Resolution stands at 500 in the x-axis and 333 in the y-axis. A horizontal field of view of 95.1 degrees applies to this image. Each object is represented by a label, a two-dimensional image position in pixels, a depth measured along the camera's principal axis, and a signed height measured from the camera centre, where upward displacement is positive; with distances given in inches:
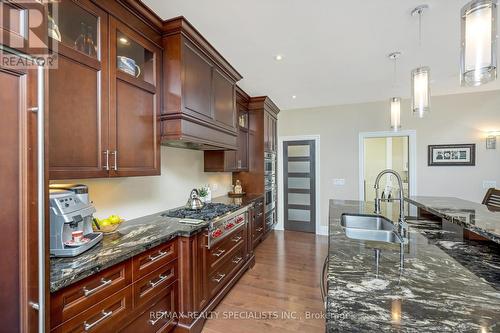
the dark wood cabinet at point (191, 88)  78.0 +29.4
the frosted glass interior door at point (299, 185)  195.3 -17.0
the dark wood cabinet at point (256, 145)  162.4 +14.9
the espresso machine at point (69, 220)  47.2 -11.6
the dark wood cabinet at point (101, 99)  50.2 +17.4
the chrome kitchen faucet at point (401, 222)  61.6 -17.3
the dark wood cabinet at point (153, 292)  43.5 -31.5
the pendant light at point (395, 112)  97.9 +23.0
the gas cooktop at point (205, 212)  84.8 -18.7
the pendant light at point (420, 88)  73.8 +25.4
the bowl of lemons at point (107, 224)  64.7 -16.7
